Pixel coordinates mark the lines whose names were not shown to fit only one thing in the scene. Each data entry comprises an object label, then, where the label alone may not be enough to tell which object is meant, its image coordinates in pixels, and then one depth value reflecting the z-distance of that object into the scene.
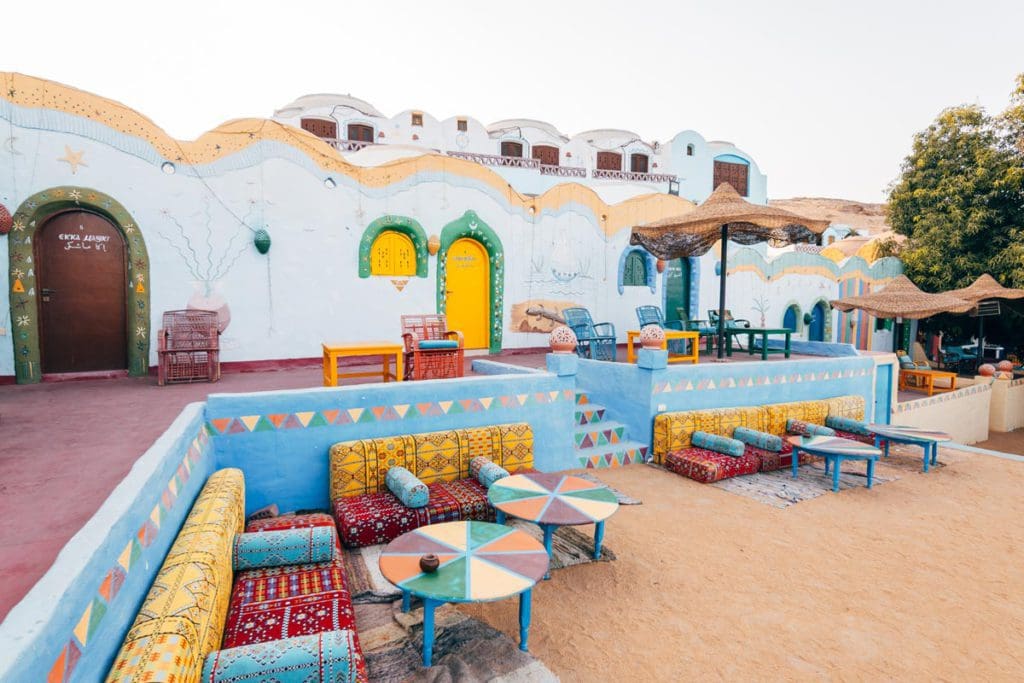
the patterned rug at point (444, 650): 3.00
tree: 14.76
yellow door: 9.71
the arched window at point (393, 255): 8.98
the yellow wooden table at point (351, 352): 6.07
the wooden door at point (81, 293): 6.93
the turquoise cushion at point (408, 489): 4.38
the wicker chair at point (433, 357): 6.28
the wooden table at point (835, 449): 6.27
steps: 6.78
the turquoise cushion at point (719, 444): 6.67
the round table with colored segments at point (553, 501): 4.02
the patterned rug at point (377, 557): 3.75
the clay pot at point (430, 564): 3.12
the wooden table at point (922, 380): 12.74
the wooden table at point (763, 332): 9.48
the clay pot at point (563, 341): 6.38
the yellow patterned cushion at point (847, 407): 8.59
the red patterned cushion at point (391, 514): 4.29
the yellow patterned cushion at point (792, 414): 7.82
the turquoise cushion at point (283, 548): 3.31
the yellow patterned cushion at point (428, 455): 4.84
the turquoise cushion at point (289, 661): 2.20
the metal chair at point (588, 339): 8.73
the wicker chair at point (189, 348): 6.80
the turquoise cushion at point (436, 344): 6.25
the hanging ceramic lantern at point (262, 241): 7.88
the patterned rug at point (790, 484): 5.98
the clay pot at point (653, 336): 6.92
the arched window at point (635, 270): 11.67
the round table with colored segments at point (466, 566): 2.97
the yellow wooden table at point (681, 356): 8.52
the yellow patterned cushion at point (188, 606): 1.91
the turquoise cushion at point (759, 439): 6.94
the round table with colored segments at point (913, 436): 7.20
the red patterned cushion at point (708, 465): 6.32
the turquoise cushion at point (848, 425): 7.90
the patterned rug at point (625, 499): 5.64
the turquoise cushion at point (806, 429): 7.41
